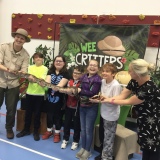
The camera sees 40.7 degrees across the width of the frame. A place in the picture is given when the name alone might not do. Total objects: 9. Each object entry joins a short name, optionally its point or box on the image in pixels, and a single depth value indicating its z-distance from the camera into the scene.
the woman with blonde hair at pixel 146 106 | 1.96
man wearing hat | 3.42
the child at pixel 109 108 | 2.76
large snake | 3.08
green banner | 4.36
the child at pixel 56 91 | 3.39
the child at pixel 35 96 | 3.52
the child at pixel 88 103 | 2.92
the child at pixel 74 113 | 3.26
